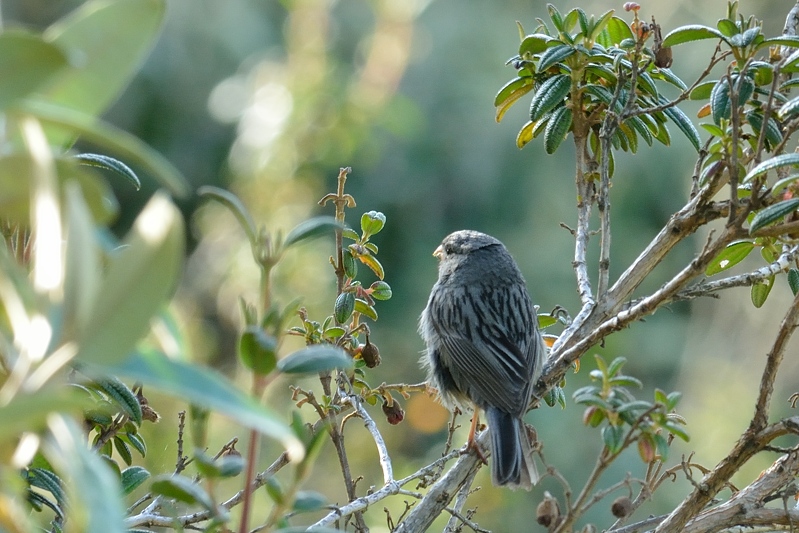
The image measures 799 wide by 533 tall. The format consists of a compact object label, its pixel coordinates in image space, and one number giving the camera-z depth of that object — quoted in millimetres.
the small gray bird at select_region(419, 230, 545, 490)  6160
